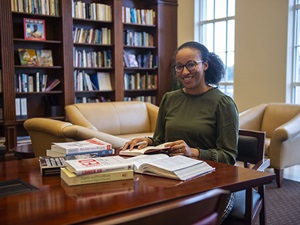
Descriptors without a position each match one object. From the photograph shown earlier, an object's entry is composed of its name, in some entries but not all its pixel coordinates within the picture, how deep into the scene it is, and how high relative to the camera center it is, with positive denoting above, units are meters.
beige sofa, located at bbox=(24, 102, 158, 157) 3.31 -0.57
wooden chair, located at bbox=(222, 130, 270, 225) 1.71 -0.58
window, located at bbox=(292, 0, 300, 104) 4.88 +0.14
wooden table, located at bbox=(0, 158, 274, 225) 1.03 -0.40
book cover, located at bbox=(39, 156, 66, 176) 1.47 -0.37
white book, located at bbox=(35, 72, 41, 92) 5.18 -0.12
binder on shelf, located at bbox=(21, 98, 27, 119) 5.11 -0.47
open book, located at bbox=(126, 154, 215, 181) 1.40 -0.38
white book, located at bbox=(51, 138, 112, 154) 1.69 -0.35
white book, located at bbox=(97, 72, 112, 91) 5.74 -0.13
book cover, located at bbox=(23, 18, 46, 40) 5.04 +0.62
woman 1.92 -0.22
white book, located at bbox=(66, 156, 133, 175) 1.33 -0.35
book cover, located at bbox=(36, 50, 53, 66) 5.22 +0.23
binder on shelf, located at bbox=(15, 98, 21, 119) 5.06 -0.46
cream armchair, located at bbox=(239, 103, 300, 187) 3.79 -0.65
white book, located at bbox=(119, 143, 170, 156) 1.77 -0.39
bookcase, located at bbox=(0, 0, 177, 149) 4.95 +0.28
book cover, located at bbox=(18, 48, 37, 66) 5.08 +0.23
